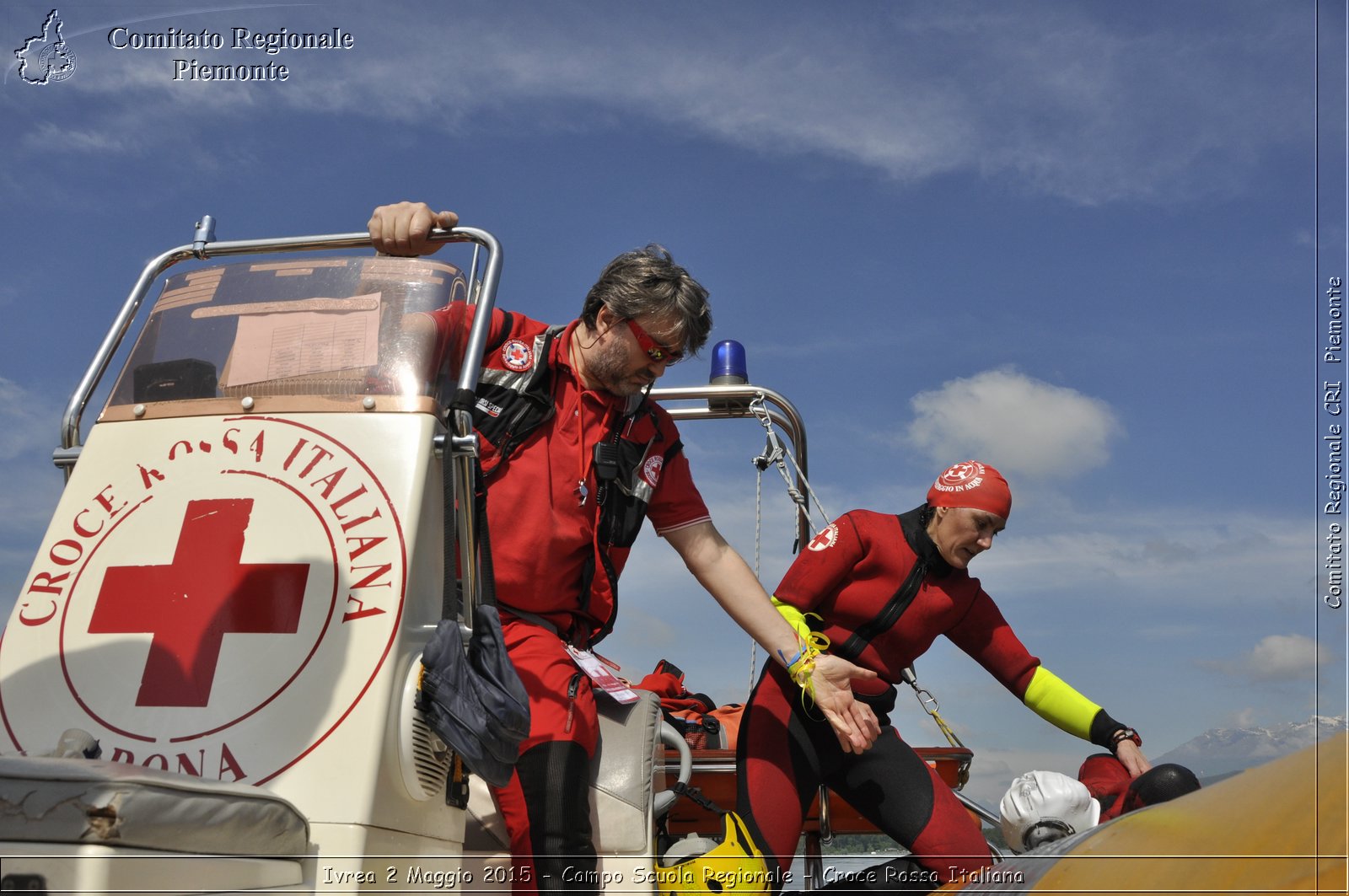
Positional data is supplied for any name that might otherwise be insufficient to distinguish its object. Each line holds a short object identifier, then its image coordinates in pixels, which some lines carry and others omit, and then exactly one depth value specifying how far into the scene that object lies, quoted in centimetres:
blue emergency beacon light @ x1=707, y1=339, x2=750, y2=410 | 403
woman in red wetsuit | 270
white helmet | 223
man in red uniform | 226
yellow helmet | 246
